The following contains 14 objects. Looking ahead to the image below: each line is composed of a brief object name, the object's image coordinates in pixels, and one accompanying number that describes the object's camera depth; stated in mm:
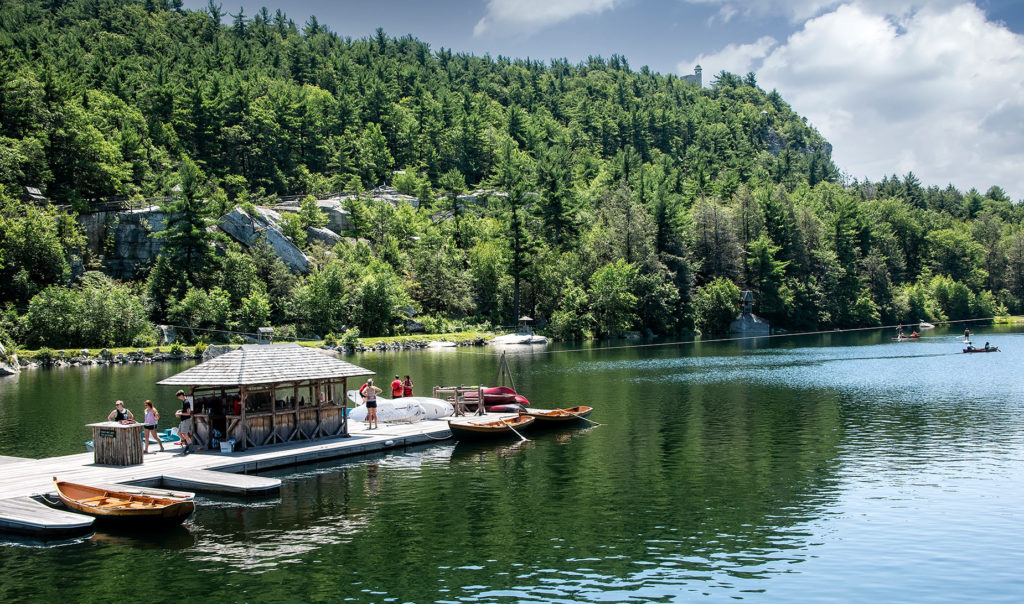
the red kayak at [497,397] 36781
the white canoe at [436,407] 35019
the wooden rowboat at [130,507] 18844
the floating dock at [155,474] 18453
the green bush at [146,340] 74188
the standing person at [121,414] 25188
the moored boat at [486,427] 30922
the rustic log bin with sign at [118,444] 24031
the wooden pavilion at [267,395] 26219
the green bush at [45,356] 65625
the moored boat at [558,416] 33969
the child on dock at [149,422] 26828
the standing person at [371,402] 32062
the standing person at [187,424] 26688
